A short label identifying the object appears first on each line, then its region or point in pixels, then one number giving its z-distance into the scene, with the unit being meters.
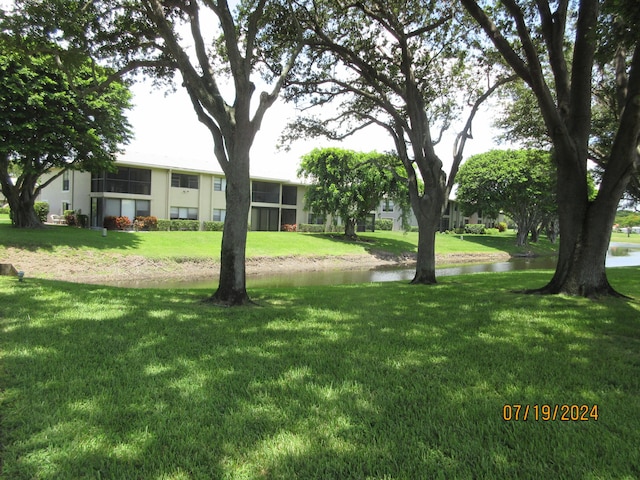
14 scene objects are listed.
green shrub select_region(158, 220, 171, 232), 32.41
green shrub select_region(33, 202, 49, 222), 33.75
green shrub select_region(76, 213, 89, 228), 31.67
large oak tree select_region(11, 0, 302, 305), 7.99
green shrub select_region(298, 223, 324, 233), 41.75
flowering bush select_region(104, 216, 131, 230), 30.66
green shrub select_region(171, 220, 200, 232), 33.32
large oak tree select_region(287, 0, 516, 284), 11.66
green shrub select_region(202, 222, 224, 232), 34.88
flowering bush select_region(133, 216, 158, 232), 31.17
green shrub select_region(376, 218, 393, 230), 52.69
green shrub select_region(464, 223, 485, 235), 61.06
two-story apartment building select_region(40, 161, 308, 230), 32.66
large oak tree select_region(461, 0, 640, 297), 8.55
